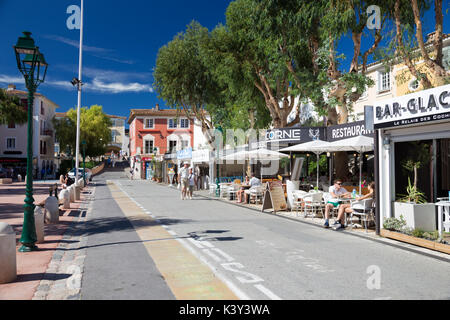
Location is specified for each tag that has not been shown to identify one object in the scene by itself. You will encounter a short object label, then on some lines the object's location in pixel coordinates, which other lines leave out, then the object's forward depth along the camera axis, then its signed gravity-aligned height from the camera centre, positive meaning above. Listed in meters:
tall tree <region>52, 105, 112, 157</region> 58.50 +6.34
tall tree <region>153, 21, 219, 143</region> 29.77 +7.57
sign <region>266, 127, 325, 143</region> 17.07 +1.59
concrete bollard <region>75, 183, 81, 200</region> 19.84 -1.24
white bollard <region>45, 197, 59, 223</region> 11.03 -1.20
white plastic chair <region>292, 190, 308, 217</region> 13.53 -1.01
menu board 14.25 -1.06
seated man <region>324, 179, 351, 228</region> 11.05 -0.78
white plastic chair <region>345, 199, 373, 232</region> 10.13 -1.06
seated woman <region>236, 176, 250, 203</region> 18.52 -1.24
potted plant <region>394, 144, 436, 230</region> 8.64 -0.82
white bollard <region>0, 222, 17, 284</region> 5.34 -1.21
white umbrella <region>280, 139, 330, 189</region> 13.39 +0.78
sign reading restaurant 13.67 +1.43
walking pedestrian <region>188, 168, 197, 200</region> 20.19 -0.73
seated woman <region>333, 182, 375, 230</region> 10.31 -1.11
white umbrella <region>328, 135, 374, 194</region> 11.84 +0.74
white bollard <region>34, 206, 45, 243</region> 8.20 -1.18
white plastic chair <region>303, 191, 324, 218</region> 12.78 -1.03
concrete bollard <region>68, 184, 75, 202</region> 18.38 -1.19
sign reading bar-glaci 7.66 +1.30
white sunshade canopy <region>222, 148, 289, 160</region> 17.86 +0.65
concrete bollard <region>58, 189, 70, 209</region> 14.86 -1.14
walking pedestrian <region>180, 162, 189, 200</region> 19.70 -0.56
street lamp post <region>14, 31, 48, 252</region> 7.48 +1.69
